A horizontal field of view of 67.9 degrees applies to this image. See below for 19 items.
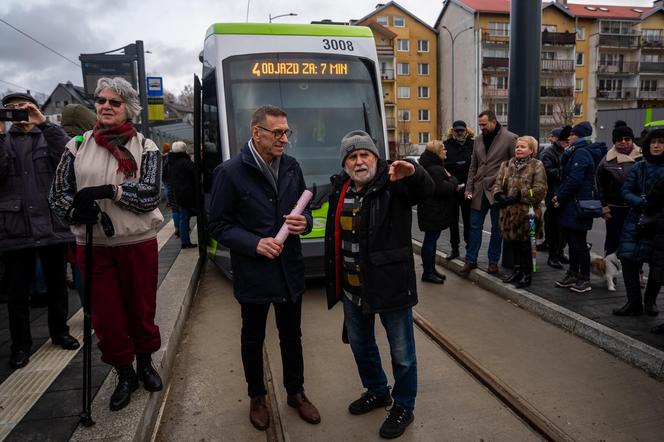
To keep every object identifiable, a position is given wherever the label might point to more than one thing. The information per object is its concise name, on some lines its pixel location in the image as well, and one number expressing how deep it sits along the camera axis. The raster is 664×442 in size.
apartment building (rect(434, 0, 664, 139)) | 51.19
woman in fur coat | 5.46
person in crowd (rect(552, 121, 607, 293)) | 5.46
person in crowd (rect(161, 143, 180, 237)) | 9.18
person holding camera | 3.66
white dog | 5.43
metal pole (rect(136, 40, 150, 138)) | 12.78
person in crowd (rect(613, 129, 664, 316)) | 4.26
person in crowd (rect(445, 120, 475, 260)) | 7.22
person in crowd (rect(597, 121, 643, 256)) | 5.39
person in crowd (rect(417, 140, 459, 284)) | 5.59
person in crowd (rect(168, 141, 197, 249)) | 7.69
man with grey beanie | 2.90
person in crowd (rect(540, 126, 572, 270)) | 6.65
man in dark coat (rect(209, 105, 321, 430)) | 2.98
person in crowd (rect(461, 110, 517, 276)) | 6.03
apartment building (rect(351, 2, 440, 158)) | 53.53
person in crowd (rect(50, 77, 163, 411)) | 2.97
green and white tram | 6.23
